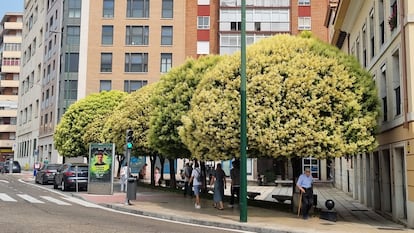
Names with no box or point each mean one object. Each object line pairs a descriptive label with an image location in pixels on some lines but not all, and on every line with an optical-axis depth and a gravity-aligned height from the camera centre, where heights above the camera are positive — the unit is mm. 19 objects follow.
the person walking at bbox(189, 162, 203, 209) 17703 -599
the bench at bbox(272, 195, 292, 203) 19141 -1265
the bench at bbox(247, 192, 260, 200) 20531 -1246
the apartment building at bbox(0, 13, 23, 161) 84812 +15717
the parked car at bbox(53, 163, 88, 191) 26016 -657
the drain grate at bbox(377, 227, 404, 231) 13086 -1666
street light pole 13641 +331
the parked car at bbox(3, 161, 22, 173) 55053 -541
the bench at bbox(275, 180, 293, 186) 36062 -1294
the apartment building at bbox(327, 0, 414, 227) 13406 +2041
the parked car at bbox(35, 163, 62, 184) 32562 -667
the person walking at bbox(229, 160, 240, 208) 18094 -411
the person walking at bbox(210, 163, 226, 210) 17219 -706
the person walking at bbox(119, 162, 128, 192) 25761 -823
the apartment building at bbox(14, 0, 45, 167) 66625 +11661
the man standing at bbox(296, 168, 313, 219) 14852 -743
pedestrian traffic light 19022 +1012
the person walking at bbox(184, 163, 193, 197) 23161 -692
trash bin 19109 -966
